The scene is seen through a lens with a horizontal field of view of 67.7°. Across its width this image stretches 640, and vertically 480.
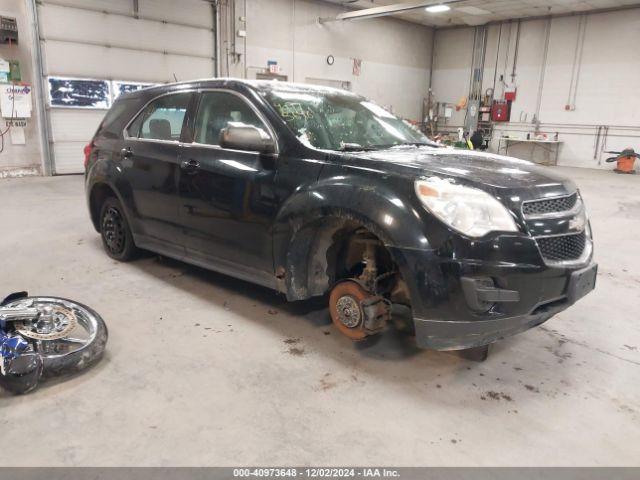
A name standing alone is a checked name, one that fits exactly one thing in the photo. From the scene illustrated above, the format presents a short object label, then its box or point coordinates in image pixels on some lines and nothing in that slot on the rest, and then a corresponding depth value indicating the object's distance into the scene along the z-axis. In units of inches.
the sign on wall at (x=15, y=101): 327.0
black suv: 80.9
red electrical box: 554.9
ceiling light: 418.9
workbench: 516.5
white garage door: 346.0
